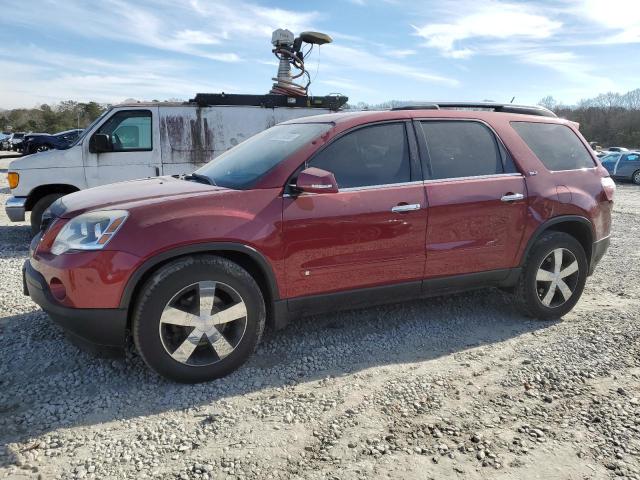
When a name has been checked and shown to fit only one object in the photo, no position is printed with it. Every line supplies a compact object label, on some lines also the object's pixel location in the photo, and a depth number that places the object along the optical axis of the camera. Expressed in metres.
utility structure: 8.17
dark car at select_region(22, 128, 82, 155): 21.42
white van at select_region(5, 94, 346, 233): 7.02
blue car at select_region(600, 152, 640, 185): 20.33
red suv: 2.97
